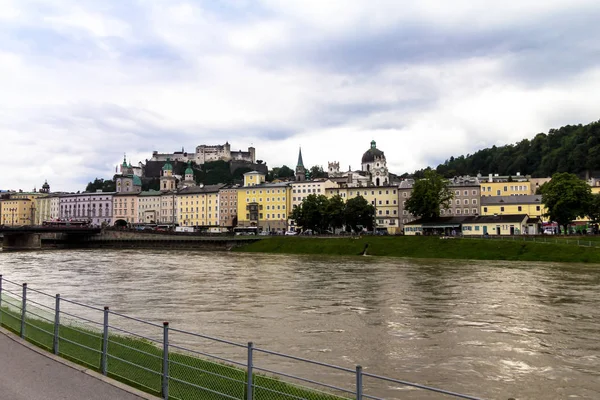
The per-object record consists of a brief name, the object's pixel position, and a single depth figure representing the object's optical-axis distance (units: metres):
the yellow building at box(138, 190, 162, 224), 172.00
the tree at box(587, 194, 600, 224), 81.94
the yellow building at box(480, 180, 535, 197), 117.75
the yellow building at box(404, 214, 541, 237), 91.75
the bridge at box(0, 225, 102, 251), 106.97
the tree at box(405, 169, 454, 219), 95.00
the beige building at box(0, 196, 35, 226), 198.50
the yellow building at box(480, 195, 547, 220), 103.62
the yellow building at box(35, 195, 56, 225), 198.00
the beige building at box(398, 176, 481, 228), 112.81
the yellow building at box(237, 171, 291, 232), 139.25
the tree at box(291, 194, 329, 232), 110.00
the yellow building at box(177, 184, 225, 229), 156.12
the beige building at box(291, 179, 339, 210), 135.12
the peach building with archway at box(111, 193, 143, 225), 179.88
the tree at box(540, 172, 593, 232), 78.31
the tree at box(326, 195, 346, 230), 108.81
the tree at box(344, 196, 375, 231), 108.62
